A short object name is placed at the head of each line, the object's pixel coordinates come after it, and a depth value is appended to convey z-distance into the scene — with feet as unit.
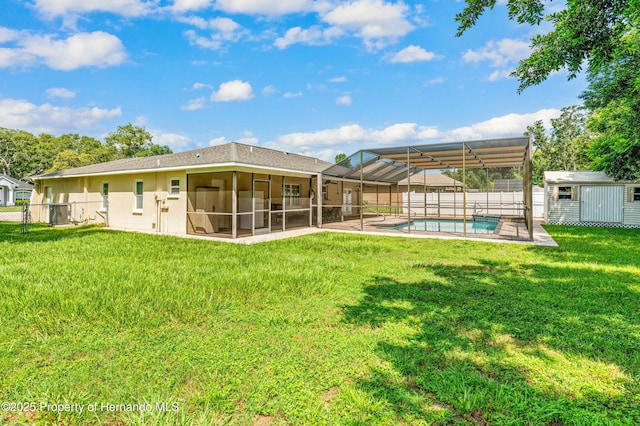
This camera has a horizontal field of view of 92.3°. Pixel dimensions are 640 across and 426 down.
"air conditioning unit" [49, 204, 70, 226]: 48.55
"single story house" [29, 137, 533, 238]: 38.68
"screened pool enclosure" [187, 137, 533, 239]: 39.04
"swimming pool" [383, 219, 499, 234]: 49.39
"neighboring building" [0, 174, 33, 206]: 115.44
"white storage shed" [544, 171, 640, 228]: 48.06
